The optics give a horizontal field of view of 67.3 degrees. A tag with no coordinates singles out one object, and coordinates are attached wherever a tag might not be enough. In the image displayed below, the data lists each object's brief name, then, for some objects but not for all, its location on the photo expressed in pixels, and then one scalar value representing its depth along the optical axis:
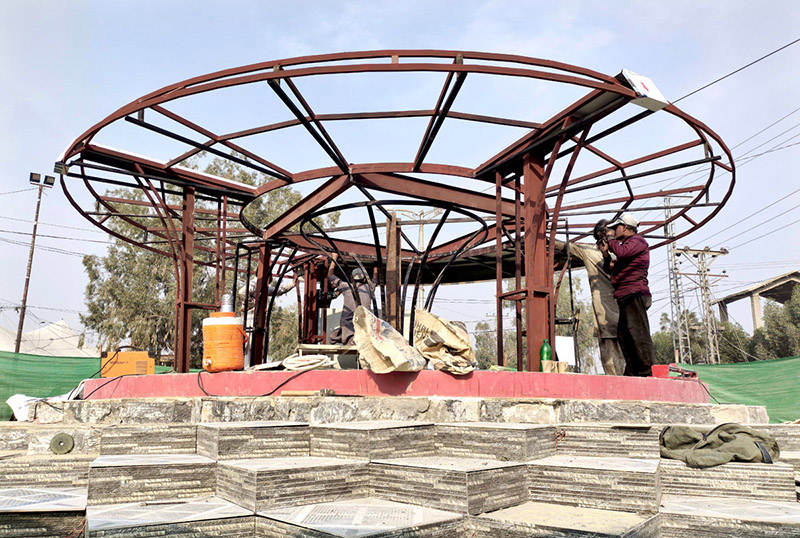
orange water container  6.32
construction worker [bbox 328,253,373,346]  10.88
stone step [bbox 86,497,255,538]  2.84
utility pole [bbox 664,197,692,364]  35.11
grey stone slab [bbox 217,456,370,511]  3.23
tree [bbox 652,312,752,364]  41.22
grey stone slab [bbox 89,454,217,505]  3.44
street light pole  26.98
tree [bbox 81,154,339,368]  29.64
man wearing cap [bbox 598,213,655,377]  6.63
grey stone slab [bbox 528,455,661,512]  3.19
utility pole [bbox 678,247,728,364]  38.46
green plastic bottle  6.34
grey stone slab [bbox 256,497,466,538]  2.79
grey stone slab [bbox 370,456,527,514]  3.17
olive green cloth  3.93
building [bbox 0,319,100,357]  41.84
